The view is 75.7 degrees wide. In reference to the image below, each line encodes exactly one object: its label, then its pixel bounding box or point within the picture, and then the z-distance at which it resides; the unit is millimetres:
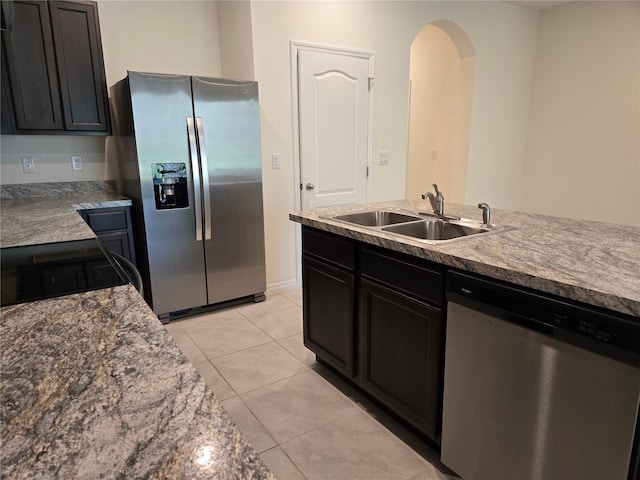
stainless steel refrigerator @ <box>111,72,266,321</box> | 2844
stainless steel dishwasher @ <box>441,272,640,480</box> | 1092
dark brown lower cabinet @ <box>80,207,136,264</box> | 2881
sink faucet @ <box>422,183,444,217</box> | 2115
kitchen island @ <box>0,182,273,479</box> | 511
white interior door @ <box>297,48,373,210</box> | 3576
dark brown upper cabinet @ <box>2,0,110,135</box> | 2701
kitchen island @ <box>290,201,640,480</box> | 1114
